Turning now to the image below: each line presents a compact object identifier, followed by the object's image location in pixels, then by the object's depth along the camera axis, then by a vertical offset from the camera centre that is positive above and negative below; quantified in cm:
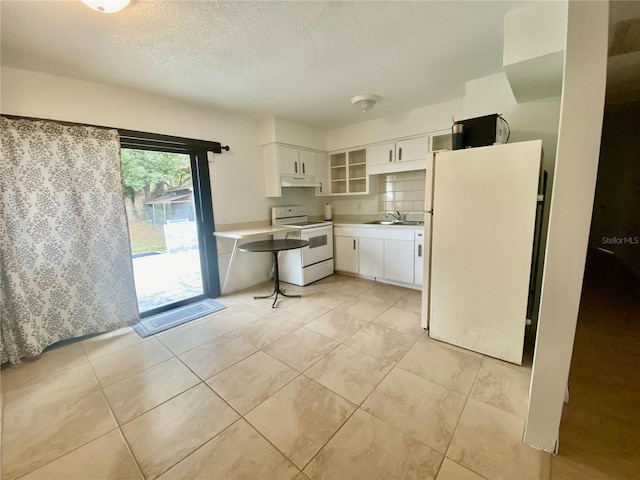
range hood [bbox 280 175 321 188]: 375 +35
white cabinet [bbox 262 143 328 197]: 368 +55
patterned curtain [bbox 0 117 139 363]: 201 -22
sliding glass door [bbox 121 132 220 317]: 276 -15
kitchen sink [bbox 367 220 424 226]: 377 -30
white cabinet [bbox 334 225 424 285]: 339 -71
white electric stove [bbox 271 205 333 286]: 372 -70
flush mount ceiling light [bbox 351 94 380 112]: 284 +111
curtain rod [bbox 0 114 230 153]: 225 +75
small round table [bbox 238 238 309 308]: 294 -47
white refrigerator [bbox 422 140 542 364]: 178 -32
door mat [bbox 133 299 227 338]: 261 -118
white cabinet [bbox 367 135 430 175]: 343 +64
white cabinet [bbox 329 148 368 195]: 420 +53
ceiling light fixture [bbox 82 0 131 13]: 137 +109
